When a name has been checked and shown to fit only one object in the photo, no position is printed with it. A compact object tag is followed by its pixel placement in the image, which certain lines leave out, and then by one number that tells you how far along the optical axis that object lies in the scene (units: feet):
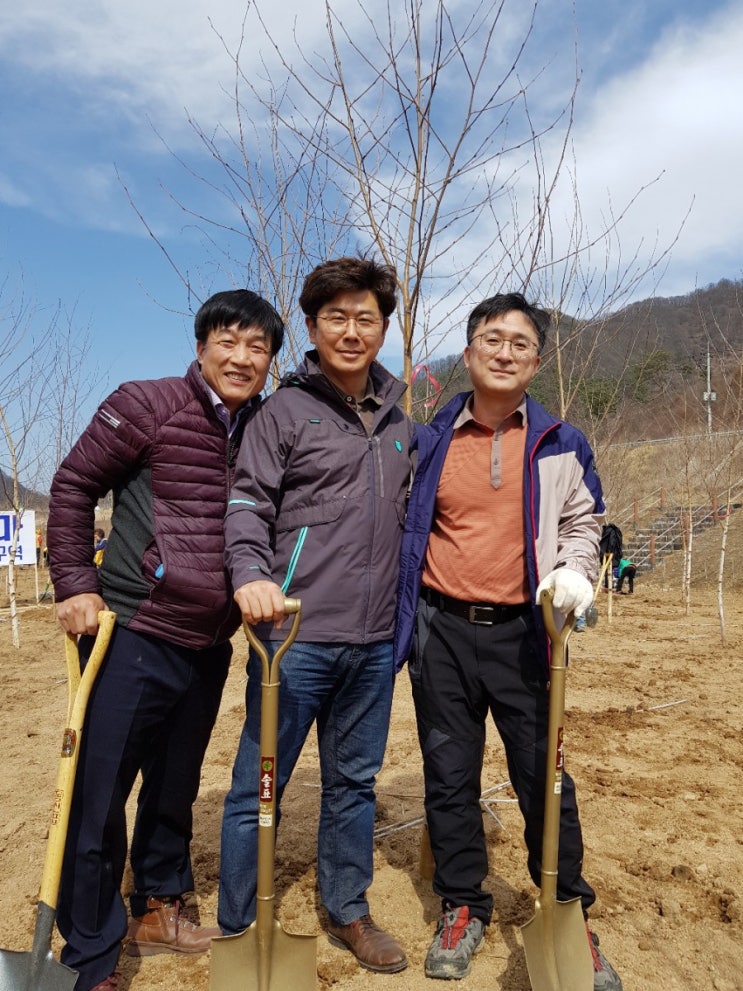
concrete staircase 72.59
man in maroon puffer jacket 7.18
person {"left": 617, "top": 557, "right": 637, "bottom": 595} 54.69
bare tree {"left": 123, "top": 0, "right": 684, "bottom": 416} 11.52
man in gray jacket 7.45
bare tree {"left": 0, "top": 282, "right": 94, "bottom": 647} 28.58
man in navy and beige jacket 7.86
